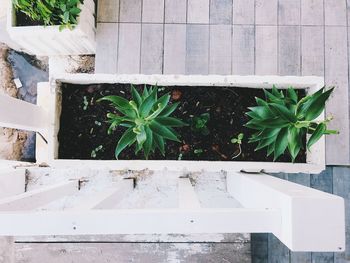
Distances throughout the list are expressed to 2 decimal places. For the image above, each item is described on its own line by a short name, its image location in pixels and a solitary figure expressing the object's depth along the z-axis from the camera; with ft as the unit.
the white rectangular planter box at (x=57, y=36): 5.28
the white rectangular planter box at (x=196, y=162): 4.29
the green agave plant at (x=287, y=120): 3.76
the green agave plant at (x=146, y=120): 3.90
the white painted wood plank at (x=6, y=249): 6.33
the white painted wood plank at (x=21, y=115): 3.69
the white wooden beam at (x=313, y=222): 2.56
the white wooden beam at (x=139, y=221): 2.76
